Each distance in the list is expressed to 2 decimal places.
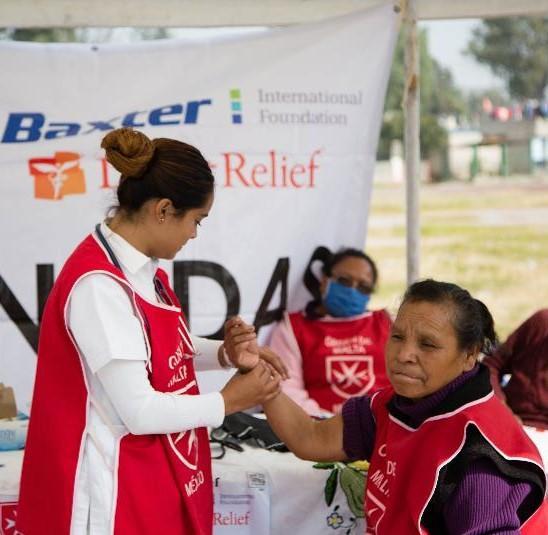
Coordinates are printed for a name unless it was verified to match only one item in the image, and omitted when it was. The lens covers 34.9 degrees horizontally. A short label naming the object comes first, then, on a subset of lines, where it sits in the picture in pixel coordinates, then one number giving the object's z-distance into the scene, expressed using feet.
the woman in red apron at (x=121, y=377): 5.78
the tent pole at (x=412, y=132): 11.61
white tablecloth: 7.95
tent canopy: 10.95
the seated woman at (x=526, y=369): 10.05
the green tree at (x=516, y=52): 62.03
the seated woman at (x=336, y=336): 11.48
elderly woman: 5.86
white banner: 11.25
